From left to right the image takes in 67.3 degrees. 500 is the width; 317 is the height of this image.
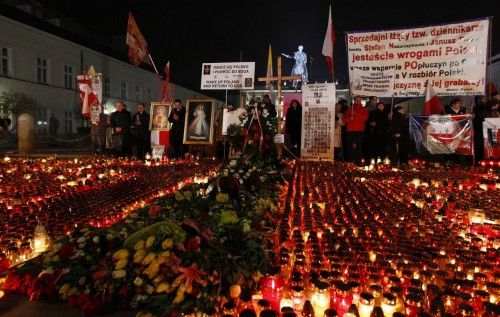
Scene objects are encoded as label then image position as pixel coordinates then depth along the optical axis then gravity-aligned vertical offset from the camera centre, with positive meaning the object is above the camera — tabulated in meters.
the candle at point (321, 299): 2.20 -0.95
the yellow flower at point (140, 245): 2.29 -0.67
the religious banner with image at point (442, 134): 8.57 +0.16
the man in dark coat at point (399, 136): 9.15 +0.10
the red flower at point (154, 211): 3.01 -0.61
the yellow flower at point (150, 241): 2.27 -0.64
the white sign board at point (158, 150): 11.28 -0.43
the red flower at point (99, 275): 2.22 -0.83
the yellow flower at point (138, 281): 2.16 -0.83
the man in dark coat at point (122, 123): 10.59 +0.35
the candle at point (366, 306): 2.11 -0.94
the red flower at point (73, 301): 2.21 -0.98
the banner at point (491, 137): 8.26 +0.10
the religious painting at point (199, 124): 10.66 +0.36
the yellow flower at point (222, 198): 4.07 -0.66
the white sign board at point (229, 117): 10.65 +0.57
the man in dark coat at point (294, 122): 10.53 +0.45
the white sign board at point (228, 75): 11.01 +1.84
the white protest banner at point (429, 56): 8.42 +1.99
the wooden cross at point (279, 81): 9.57 +1.49
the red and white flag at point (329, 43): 10.23 +2.61
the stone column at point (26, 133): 12.31 +0.01
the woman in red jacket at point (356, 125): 9.50 +0.36
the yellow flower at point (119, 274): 2.19 -0.81
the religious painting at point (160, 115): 11.51 +0.64
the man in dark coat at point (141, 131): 10.84 +0.13
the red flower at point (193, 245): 2.29 -0.66
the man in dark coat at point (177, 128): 10.62 +0.23
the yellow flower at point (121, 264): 2.24 -0.77
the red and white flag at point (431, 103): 8.69 +0.88
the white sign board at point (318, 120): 9.96 +0.48
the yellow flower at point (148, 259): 2.18 -0.71
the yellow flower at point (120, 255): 2.28 -0.72
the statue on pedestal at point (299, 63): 21.36 +4.30
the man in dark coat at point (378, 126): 9.24 +0.33
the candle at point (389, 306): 2.13 -0.94
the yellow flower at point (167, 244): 2.24 -0.64
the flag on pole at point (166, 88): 13.06 +1.73
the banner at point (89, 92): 11.77 +1.39
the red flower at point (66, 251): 2.44 -0.76
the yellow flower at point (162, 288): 2.08 -0.84
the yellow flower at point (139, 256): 2.22 -0.71
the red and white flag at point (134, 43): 11.25 +2.86
